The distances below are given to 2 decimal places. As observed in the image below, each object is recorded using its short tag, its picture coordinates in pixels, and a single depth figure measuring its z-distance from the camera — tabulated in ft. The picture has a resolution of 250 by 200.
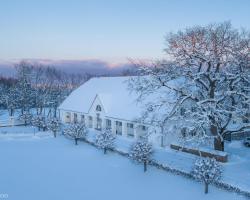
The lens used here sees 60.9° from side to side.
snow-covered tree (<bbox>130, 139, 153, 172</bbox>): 52.04
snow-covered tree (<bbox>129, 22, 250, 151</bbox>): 53.96
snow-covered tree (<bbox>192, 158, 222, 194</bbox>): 42.38
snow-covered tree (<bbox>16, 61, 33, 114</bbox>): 133.39
